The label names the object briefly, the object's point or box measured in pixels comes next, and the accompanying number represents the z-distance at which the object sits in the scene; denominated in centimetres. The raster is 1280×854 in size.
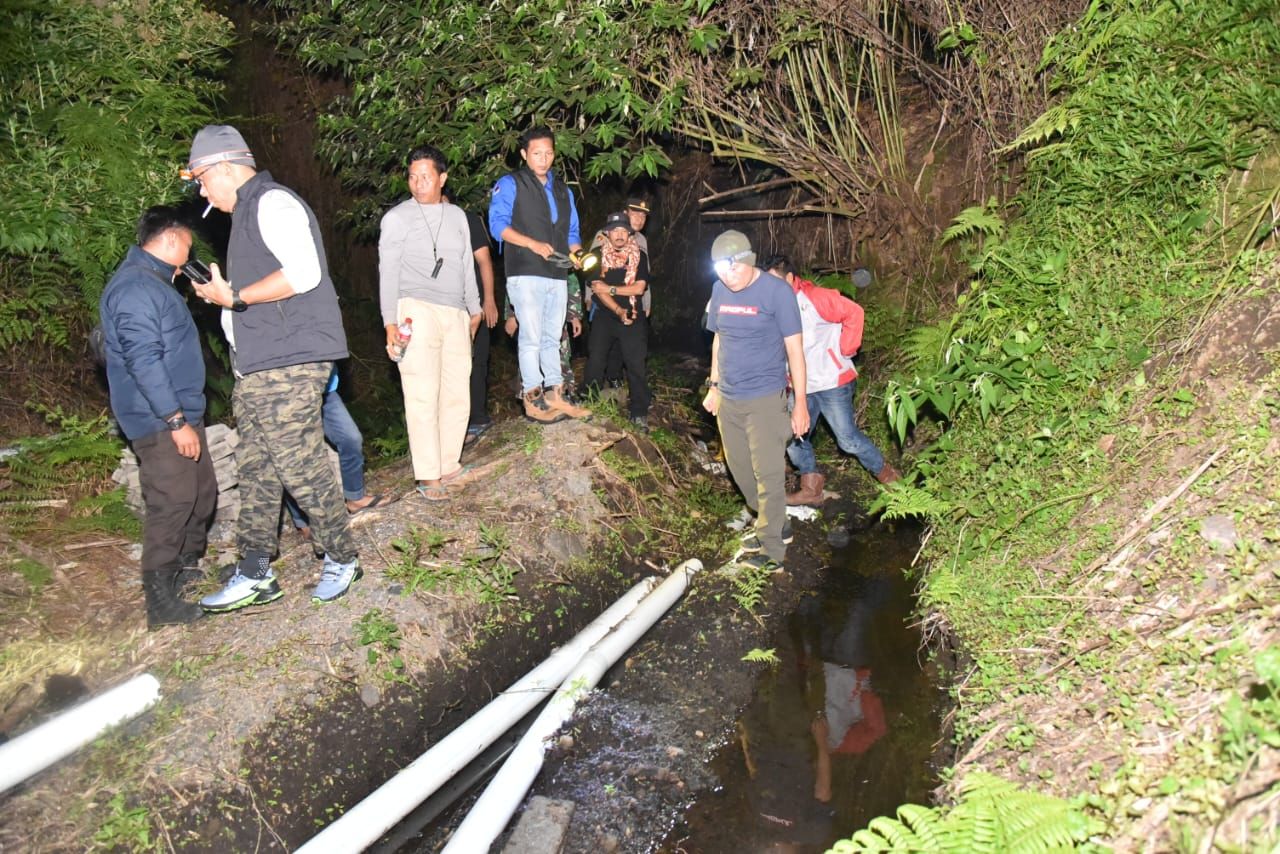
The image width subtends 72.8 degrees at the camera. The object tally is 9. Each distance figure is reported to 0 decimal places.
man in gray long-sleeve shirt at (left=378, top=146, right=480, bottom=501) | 552
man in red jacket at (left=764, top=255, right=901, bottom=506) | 657
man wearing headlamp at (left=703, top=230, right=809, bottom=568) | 533
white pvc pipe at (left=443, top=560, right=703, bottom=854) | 369
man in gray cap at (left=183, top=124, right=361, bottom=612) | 429
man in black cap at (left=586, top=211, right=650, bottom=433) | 727
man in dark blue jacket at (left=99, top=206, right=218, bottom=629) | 438
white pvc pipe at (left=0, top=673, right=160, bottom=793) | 361
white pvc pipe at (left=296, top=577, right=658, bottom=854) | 367
